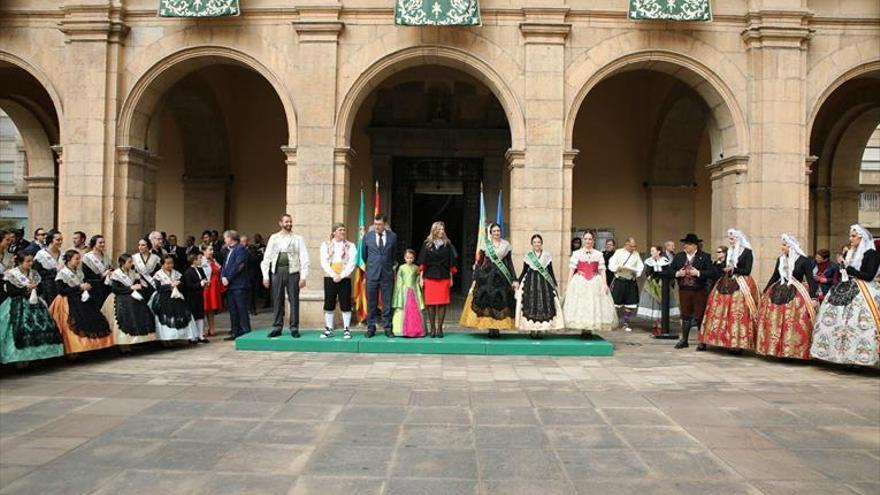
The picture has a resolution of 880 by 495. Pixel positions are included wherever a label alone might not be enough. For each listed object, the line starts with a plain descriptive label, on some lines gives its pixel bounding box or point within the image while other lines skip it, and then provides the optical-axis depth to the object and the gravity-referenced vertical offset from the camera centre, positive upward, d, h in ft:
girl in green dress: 31.45 -1.89
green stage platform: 29.63 -3.59
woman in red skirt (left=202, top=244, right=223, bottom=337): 34.85 -1.48
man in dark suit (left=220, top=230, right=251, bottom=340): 32.96 -1.05
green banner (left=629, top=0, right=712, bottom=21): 35.45 +13.57
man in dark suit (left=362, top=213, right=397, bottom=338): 31.65 -0.07
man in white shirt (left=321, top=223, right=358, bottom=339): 31.12 -0.46
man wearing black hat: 32.17 -0.54
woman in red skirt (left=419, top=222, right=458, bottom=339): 31.12 -0.21
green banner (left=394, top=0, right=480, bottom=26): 35.19 +13.10
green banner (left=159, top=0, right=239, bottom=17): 35.81 +13.41
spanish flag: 34.94 -1.25
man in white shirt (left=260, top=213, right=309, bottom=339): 31.86 -0.07
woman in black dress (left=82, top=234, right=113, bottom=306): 27.84 -0.48
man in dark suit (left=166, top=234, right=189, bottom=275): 36.47 +0.25
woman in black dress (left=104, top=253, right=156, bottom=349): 28.19 -2.05
